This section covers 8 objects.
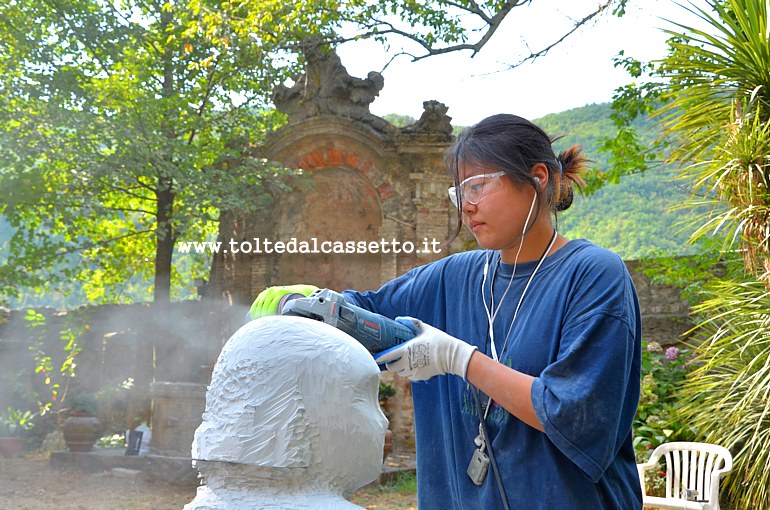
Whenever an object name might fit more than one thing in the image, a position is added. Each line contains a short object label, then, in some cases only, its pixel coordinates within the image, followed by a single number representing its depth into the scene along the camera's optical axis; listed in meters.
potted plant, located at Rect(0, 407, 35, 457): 10.95
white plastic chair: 5.52
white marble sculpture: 1.45
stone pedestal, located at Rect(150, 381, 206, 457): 8.83
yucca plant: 5.50
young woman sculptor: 1.81
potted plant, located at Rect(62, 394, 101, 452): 9.84
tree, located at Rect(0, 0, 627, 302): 9.21
